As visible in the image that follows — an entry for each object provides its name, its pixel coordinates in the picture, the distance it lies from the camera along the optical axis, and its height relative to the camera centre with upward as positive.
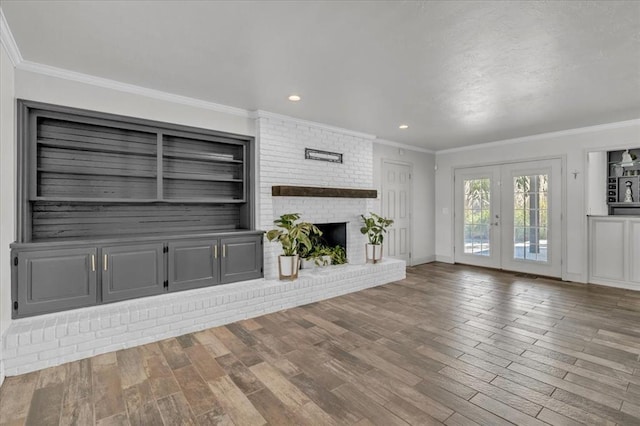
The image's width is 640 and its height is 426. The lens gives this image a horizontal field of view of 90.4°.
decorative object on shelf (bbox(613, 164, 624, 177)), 5.38 +0.71
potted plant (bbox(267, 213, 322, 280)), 4.22 -0.39
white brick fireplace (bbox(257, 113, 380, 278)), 4.37 +0.62
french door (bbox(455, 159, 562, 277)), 5.59 -0.09
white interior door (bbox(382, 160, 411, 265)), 6.30 +0.13
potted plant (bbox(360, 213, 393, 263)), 5.39 -0.41
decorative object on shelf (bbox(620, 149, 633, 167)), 4.91 +0.81
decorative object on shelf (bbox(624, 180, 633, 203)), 5.26 +0.29
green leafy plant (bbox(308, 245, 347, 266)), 5.01 -0.67
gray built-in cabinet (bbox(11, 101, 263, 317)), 2.87 +0.04
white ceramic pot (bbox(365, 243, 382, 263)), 5.38 -0.68
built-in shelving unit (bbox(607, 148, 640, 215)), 5.21 +0.49
